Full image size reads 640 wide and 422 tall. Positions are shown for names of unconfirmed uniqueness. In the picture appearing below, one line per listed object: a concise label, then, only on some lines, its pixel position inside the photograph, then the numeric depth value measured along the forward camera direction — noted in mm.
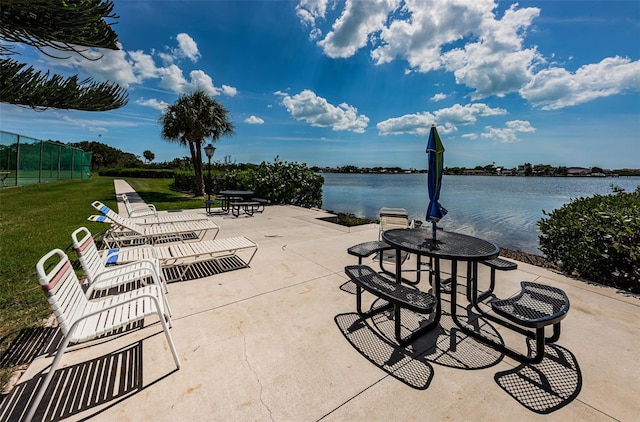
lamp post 12133
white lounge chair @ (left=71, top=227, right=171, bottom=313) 2682
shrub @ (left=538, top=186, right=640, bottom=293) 3789
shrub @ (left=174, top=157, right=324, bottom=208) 13094
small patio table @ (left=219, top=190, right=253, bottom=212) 10031
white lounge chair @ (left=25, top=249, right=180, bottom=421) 1756
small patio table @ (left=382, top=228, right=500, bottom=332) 2436
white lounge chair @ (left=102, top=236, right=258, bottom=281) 3798
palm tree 16172
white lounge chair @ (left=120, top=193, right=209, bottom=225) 6402
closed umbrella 2652
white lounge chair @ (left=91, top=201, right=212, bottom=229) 6040
